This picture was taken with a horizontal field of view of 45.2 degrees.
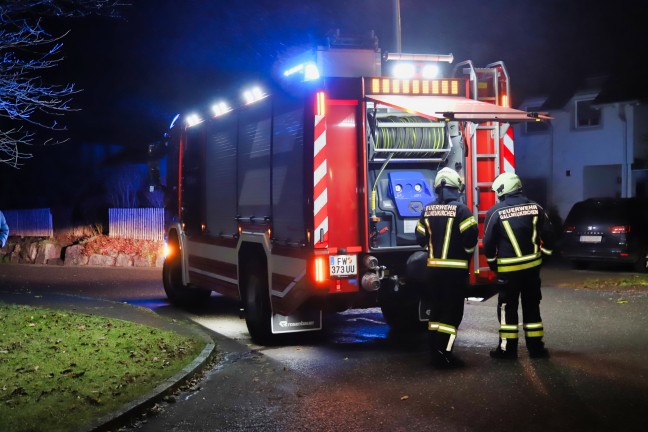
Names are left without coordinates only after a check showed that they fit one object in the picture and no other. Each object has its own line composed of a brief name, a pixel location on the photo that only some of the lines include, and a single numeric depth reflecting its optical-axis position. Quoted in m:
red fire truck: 7.88
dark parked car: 16.59
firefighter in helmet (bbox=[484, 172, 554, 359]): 7.47
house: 28.64
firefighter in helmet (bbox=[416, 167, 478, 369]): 7.35
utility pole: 14.97
